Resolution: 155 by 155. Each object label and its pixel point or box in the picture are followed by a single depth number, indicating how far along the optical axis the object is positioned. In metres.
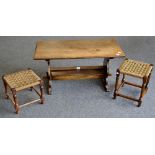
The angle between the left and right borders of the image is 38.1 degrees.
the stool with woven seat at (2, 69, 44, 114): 2.59
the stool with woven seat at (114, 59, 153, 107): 2.68
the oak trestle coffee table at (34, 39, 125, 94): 2.80
